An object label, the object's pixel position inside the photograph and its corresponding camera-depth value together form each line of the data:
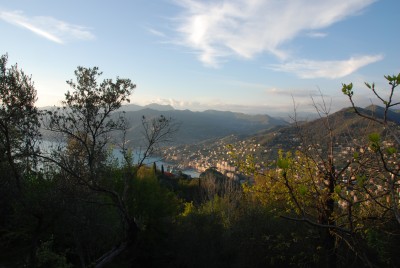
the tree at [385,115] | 2.37
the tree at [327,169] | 8.86
